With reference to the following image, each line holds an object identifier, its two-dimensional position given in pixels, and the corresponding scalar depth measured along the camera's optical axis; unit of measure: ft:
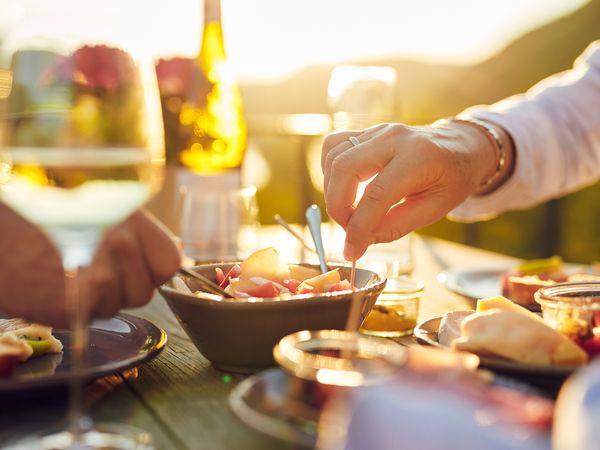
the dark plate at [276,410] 1.82
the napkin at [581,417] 1.42
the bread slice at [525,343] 2.53
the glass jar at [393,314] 3.72
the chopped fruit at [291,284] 3.28
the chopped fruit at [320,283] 3.16
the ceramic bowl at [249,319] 2.85
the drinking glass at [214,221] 5.99
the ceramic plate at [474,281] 4.74
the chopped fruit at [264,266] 3.25
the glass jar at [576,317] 2.73
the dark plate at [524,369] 2.44
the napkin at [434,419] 1.49
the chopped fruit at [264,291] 3.06
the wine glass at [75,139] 1.95
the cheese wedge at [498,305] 2.88
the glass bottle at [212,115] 6.90
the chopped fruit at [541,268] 4.97
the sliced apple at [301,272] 3.58
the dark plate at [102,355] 2.54
